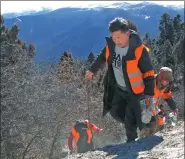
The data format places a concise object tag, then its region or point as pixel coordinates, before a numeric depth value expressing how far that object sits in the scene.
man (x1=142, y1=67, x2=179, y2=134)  4.85
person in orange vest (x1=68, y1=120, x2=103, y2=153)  7.12
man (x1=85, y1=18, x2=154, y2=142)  4.23
